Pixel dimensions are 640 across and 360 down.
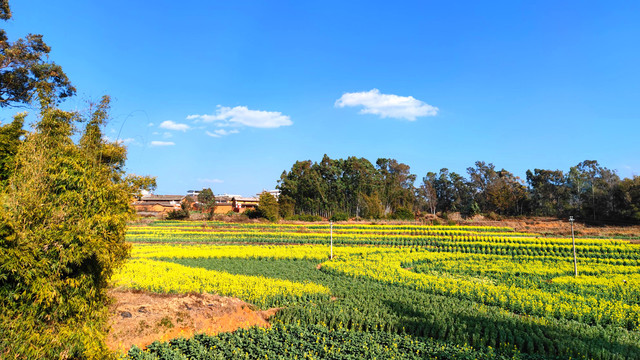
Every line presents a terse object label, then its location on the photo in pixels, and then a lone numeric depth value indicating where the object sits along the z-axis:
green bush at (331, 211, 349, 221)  57.09
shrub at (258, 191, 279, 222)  51.47
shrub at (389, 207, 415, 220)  58.12
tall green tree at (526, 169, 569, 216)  69.44
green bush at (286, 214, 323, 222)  56.86
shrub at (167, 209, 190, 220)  52.62
